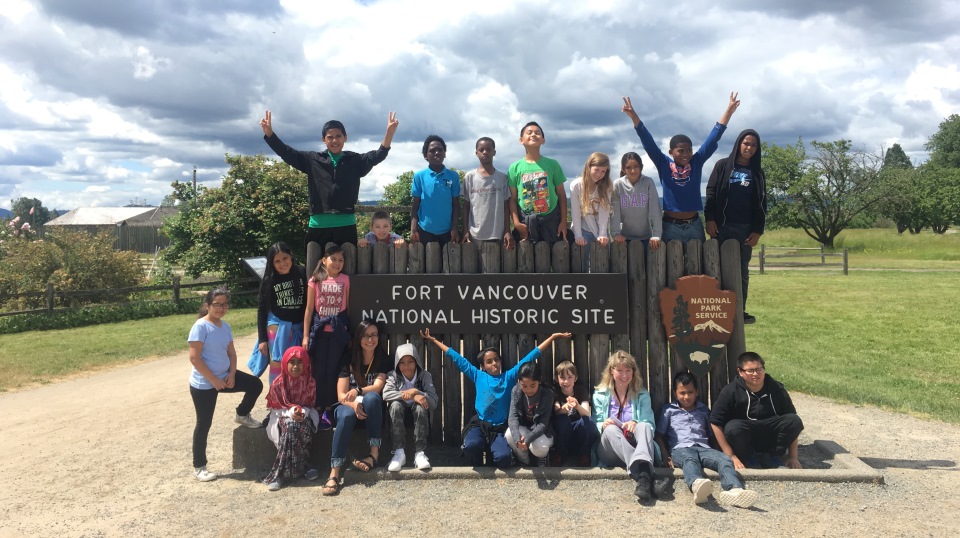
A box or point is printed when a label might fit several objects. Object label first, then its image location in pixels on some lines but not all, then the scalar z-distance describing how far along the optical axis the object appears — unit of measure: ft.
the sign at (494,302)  18.20
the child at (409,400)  16.99
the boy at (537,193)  18.98
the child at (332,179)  19.19
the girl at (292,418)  16.49
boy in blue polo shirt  19.71
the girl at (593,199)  18.37
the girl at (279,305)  18.45
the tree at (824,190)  131.13
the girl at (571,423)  16.92
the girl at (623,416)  15.76
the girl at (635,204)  18.74
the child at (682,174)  18.99
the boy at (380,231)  20.10
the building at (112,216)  224.94
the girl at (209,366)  17.02
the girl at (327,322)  17.78
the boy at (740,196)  19.65
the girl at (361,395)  16.42
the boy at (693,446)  14.37
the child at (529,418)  16.34
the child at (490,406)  16.70
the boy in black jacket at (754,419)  16.46
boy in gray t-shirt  19.04
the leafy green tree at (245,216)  63.10
